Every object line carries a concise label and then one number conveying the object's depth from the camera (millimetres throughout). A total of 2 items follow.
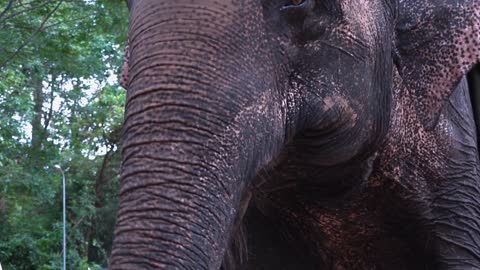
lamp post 26378
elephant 3373
